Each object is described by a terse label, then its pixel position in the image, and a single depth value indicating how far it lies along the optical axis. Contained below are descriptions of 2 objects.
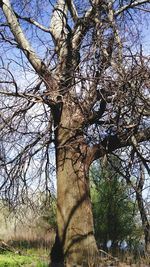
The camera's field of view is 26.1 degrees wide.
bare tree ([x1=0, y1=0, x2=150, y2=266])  5.24
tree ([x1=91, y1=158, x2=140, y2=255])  10.62
